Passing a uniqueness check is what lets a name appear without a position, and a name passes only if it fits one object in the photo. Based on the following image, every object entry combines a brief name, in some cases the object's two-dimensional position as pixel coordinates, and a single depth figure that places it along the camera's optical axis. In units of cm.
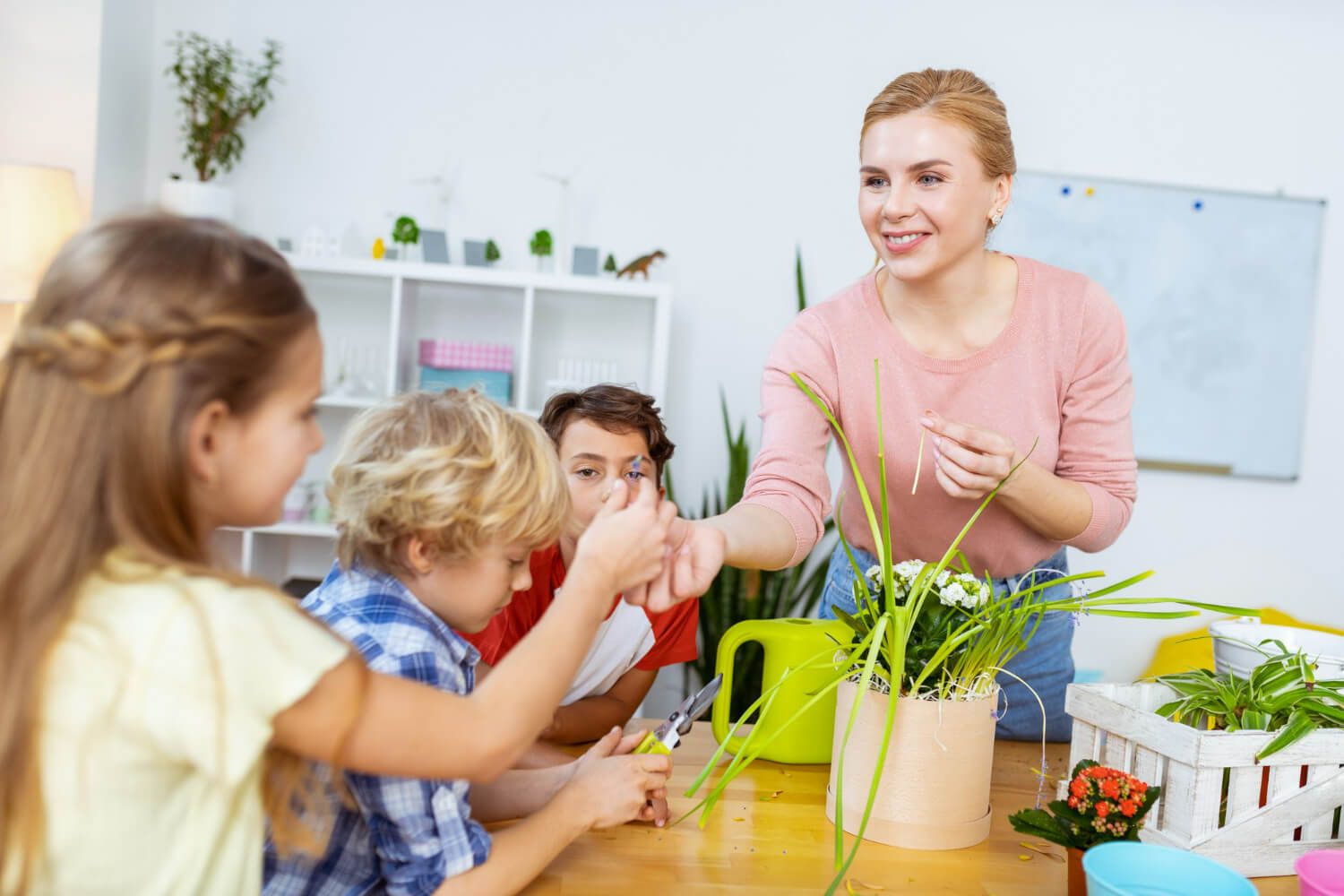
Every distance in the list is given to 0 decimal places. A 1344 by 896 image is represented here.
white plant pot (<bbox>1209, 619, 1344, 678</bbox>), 137
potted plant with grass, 125
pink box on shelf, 350
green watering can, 143
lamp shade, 285
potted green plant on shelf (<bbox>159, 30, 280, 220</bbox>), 338
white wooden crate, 117
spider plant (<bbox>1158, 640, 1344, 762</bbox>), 123
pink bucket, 102
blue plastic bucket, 98
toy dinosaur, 353
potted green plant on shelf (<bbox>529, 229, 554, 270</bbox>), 351
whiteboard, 385
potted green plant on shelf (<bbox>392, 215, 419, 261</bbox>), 348
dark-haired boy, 175
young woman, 167
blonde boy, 109
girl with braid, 80
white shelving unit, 347
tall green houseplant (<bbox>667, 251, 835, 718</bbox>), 342
